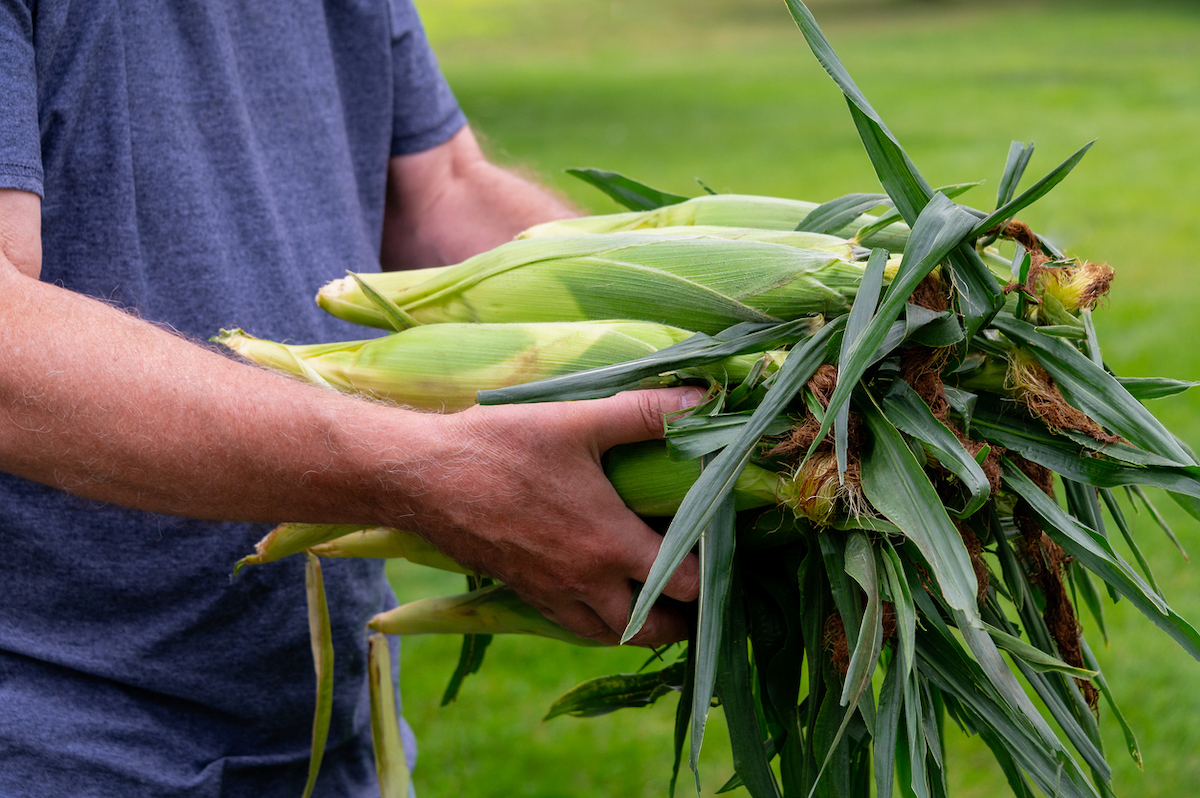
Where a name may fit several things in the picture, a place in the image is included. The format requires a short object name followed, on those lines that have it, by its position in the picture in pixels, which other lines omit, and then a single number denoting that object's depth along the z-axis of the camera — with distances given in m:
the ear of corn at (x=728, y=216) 1.74
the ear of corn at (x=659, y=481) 1.64
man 1.66
